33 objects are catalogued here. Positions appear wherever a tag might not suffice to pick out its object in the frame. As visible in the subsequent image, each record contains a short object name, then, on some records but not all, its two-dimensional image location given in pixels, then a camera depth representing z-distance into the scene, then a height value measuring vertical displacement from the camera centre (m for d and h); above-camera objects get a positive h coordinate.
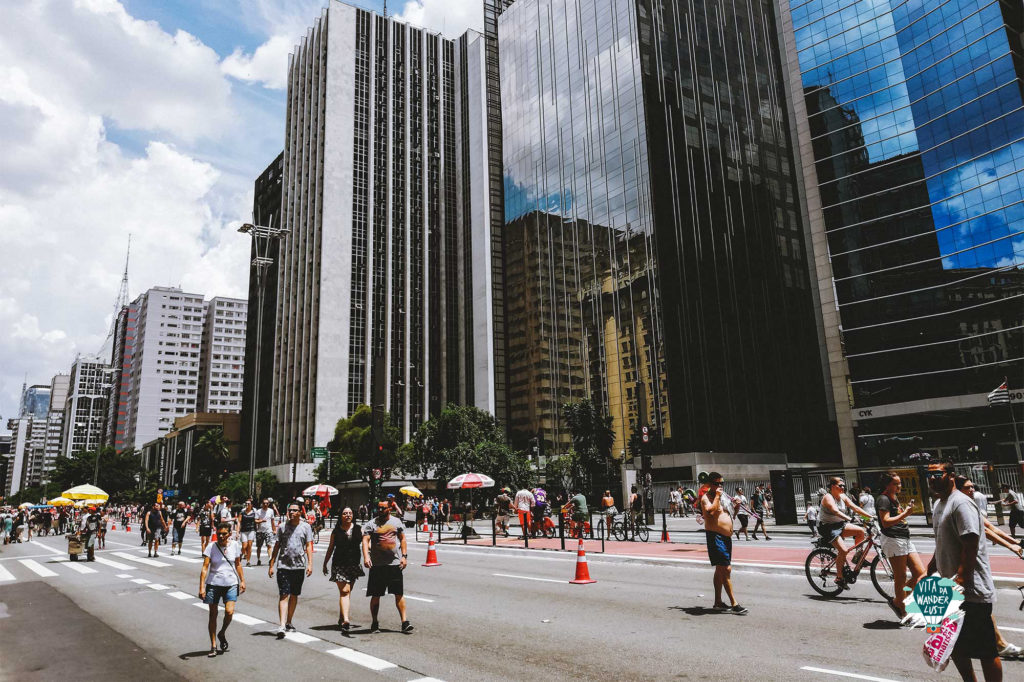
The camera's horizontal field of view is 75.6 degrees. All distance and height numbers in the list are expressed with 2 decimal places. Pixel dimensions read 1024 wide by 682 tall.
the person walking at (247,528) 20.36 -0.95
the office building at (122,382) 178.75 +32.90
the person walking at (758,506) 22.90 -1.18
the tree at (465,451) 55.16 +3.40
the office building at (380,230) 85.50 +35.75
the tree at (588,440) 60.81 +4.12
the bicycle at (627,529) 24.02 -1.64
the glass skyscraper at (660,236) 68.12 +27.96
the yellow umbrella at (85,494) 27.42 +0.41
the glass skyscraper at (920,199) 56.31 +25.07
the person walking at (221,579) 8.33 -1.01
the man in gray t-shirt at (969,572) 4.34 -0.69
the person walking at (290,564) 9.16 -0.93
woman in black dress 9.42 -0.94
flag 34.12 +3.77
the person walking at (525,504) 24.23 -0.65
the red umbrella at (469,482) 27.97 +0.34
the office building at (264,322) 98.88 +28.14
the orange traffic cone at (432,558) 17.69 -1.75
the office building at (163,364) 165.12 +34.39
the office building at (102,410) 179.48 +26.11
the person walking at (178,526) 26.50 -1.02
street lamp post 103.75 +40.14
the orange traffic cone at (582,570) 13.27 -1.67
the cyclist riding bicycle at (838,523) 9.92 -0.71
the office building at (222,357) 167.00 +35.65
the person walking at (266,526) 20.20 -0.87
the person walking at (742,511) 22.03 -1.05
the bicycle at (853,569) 9.74 -1.38
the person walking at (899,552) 8.55 -0.99
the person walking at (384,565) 9.05 -0.97
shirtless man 9.37 -0.78
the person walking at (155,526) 24.36 -0.90
